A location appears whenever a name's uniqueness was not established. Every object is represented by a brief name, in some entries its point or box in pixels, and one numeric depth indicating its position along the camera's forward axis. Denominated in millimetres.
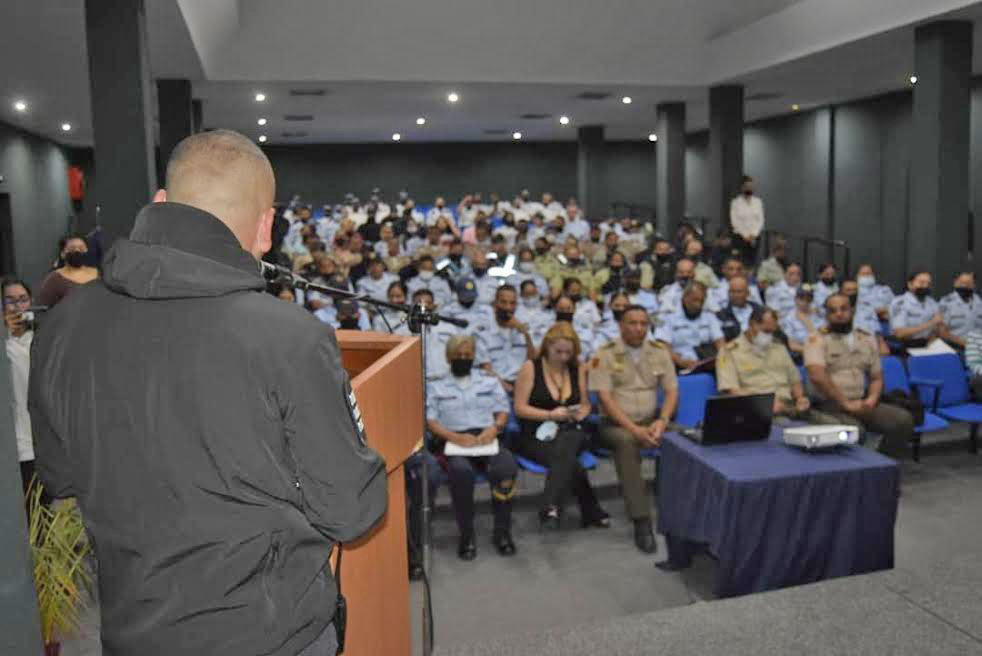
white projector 4266
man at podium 1219
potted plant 2344
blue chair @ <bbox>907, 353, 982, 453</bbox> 6230
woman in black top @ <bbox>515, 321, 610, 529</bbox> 5086
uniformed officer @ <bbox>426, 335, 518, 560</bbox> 4812
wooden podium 1988
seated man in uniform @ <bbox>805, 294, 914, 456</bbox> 5875
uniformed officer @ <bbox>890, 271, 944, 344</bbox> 8109
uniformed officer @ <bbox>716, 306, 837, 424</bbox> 5781
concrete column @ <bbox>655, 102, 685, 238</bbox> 14680
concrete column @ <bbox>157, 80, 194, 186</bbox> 10719
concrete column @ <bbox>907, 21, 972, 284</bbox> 8773
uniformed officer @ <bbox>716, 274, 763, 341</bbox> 7629
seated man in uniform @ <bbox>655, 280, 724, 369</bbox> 7234
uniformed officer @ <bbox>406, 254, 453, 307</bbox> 9023
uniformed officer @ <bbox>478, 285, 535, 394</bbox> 6883
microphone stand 2688
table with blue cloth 3965
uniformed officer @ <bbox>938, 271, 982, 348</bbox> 8273
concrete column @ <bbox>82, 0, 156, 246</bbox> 5648
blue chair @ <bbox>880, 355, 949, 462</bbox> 6227
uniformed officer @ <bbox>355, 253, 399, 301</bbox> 8906
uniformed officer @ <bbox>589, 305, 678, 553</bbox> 5344
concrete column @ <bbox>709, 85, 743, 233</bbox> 12781
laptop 4395
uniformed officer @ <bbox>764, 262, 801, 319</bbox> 9117
